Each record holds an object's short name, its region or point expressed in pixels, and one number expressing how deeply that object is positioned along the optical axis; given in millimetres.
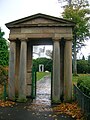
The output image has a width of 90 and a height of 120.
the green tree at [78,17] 19455
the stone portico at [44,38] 7667
